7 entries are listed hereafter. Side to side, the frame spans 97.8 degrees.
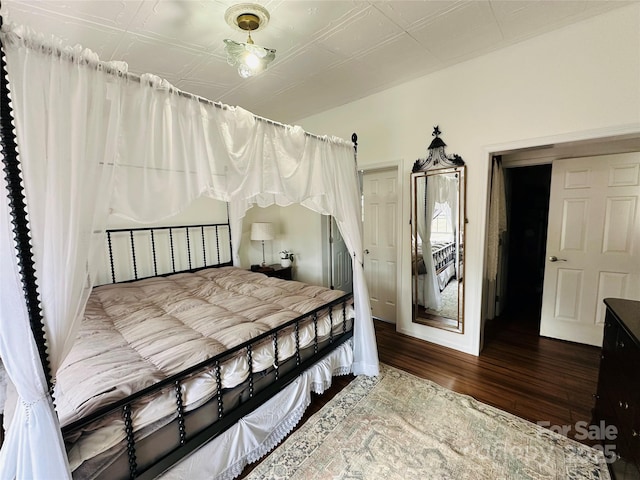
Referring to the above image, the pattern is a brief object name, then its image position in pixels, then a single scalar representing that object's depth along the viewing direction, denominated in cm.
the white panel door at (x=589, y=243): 267
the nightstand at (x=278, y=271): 405
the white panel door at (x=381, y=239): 354
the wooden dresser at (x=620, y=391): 126
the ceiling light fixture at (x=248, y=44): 168
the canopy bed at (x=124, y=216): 92
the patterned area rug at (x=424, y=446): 159
